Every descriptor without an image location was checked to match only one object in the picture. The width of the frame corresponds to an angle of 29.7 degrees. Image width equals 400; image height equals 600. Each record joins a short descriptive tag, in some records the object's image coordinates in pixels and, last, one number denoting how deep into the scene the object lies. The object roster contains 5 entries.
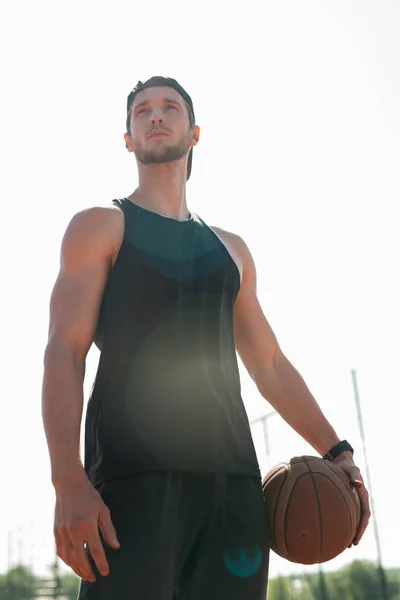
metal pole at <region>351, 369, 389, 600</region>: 7.62
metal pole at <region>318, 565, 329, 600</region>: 9.76
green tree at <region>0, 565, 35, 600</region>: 23.62
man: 2.12
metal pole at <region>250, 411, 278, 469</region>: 10.51
